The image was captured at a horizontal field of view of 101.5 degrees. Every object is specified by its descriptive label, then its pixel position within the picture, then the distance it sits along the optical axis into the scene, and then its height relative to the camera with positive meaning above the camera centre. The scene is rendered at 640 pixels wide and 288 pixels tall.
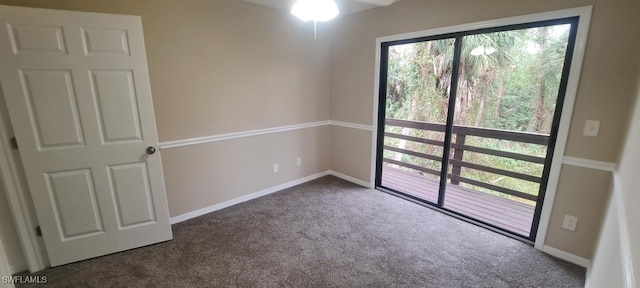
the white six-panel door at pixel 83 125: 1.79 -0.22
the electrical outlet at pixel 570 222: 2.14 -1.04
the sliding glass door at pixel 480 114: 2.38 -0.21
